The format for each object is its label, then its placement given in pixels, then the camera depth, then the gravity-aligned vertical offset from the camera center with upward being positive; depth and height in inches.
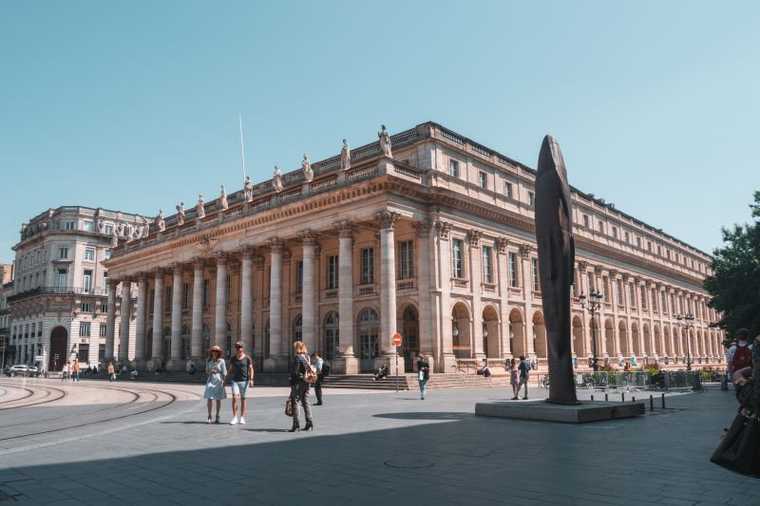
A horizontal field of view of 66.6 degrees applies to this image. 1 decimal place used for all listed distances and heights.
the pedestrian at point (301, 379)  484.4 -28.6
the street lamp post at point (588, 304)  1875.6 +118.9
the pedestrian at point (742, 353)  458.9 -12.2
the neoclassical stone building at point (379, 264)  1380.4 +228.8
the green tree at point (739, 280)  1430.9 +149.3
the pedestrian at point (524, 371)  890.2 -45.9
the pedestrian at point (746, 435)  277.1 -47.8
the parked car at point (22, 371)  2524.6 -90.6
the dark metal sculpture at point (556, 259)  576.4 +82.4
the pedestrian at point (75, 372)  1937.7 -75.6
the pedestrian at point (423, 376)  916.6 -51.4
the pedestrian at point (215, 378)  545.6 -29.3
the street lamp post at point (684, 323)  2747.5 +74.6
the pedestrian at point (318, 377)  757.9 -43.0
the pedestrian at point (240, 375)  535.8 -26.1
